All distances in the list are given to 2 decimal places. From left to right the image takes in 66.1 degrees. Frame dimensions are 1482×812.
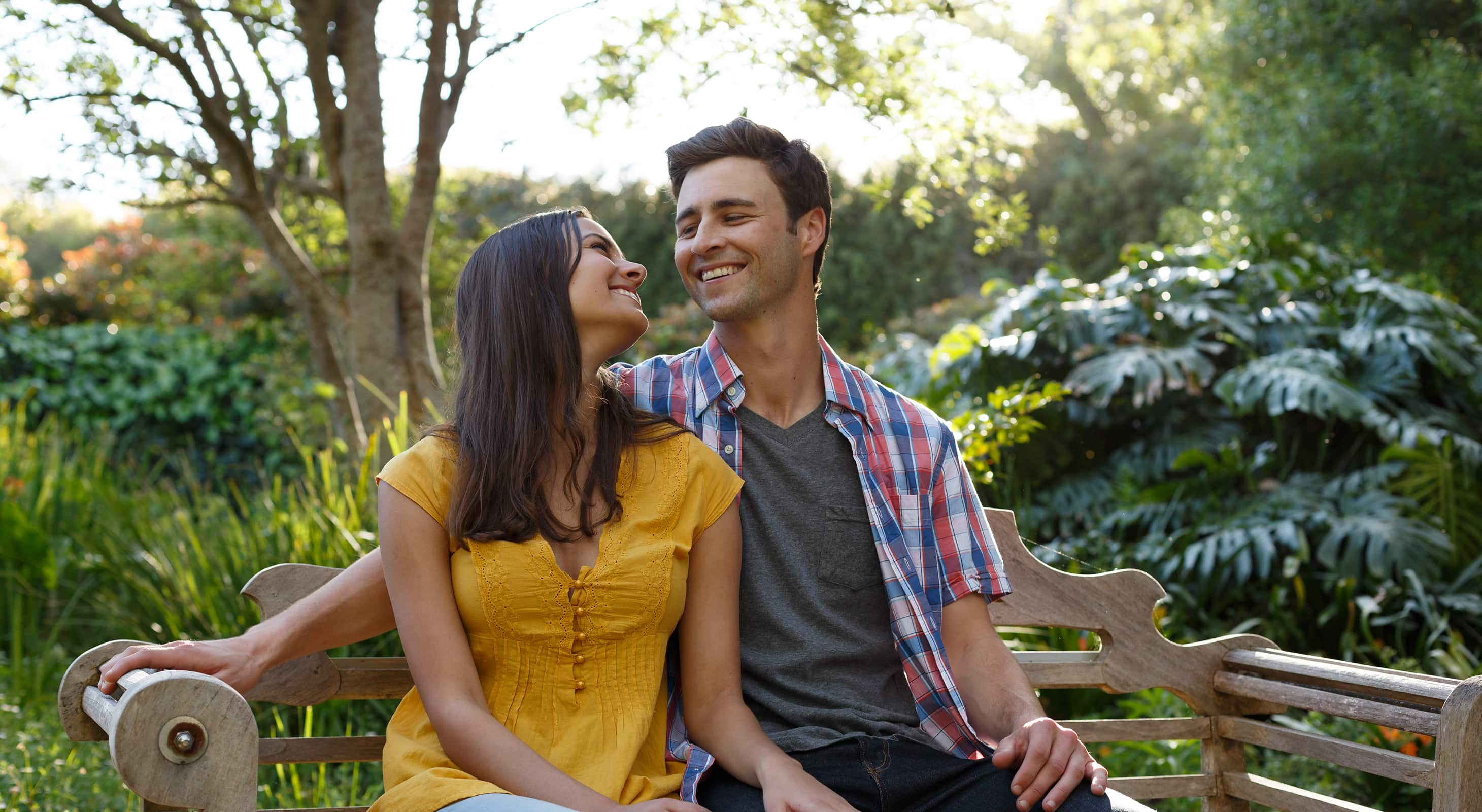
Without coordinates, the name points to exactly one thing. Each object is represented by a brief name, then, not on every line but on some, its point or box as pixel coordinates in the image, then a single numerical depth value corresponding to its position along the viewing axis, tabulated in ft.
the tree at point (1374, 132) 29.50
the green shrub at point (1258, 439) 14.90
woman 5.95
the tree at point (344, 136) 14.40
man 6.60
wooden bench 4.61
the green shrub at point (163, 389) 25.31
